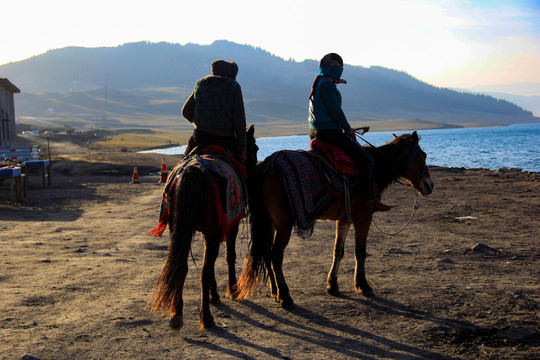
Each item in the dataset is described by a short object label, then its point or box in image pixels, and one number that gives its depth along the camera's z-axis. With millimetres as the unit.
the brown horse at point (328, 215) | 6473
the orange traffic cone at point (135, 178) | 23172
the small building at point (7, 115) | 31578
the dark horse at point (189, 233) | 5285
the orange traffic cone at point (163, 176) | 22766
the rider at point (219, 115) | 6359
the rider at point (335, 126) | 6863
